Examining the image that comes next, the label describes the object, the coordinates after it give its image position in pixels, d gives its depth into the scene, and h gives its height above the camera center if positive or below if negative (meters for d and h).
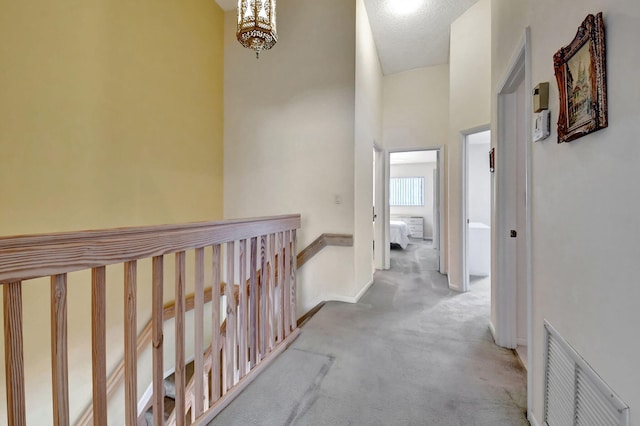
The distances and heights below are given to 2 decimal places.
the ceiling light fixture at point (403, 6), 3.12 +2.28
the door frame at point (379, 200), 4.43 +0.15
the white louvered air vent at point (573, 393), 0.76 -0.58
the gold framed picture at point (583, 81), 0.79 +0.40
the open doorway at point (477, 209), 3.41 -0.01
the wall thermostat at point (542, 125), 1.17 +0.35
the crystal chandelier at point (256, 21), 1.96 +1.32
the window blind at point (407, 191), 8.56 +0.55
